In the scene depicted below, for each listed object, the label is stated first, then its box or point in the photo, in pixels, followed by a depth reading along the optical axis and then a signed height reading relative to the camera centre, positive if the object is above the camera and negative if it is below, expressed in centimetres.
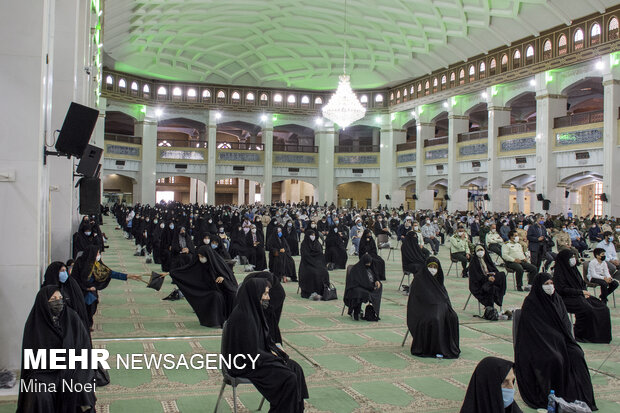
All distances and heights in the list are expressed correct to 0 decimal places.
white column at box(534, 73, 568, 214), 2125 +271
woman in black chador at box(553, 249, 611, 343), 608 -95
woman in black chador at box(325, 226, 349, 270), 1232 -83
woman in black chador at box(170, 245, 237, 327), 669 -91
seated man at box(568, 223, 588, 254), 1356 -56
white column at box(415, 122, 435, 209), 2984 +209
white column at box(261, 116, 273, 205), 3350 +312
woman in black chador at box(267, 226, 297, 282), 1022 -85
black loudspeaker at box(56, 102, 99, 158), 572 +78
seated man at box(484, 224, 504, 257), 1170 -53
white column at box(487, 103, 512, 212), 2409 +209
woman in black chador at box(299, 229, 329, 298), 876 -96
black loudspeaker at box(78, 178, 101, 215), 852 +18
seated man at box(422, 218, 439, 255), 1431 -55
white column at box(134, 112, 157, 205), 3123 +277
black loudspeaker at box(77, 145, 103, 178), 853 +71
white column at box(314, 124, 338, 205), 3406 +294
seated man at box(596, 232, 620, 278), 968 -50
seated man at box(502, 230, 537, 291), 941 -72
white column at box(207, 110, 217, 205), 3253 +291
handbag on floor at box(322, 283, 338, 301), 861 -123
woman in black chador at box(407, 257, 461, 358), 548 -101
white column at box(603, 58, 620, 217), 1856 +248
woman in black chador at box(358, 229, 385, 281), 1064 -61
